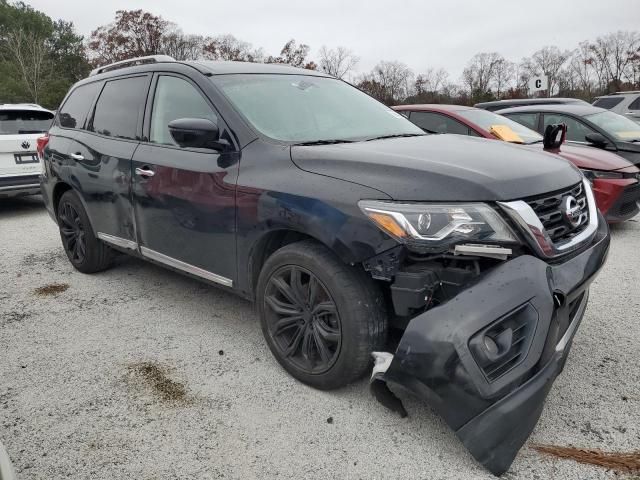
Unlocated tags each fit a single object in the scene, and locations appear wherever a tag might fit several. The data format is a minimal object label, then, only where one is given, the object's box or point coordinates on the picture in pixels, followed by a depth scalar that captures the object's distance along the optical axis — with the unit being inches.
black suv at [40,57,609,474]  78.4
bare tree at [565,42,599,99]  1868.5
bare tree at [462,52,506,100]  2011.6
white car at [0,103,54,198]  277.1
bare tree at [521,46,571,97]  1980.8
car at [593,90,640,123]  497.5
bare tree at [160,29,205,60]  1847.9
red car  208.7
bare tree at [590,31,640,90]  1831.9
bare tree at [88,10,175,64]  1840.6
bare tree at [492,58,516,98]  2030.0
